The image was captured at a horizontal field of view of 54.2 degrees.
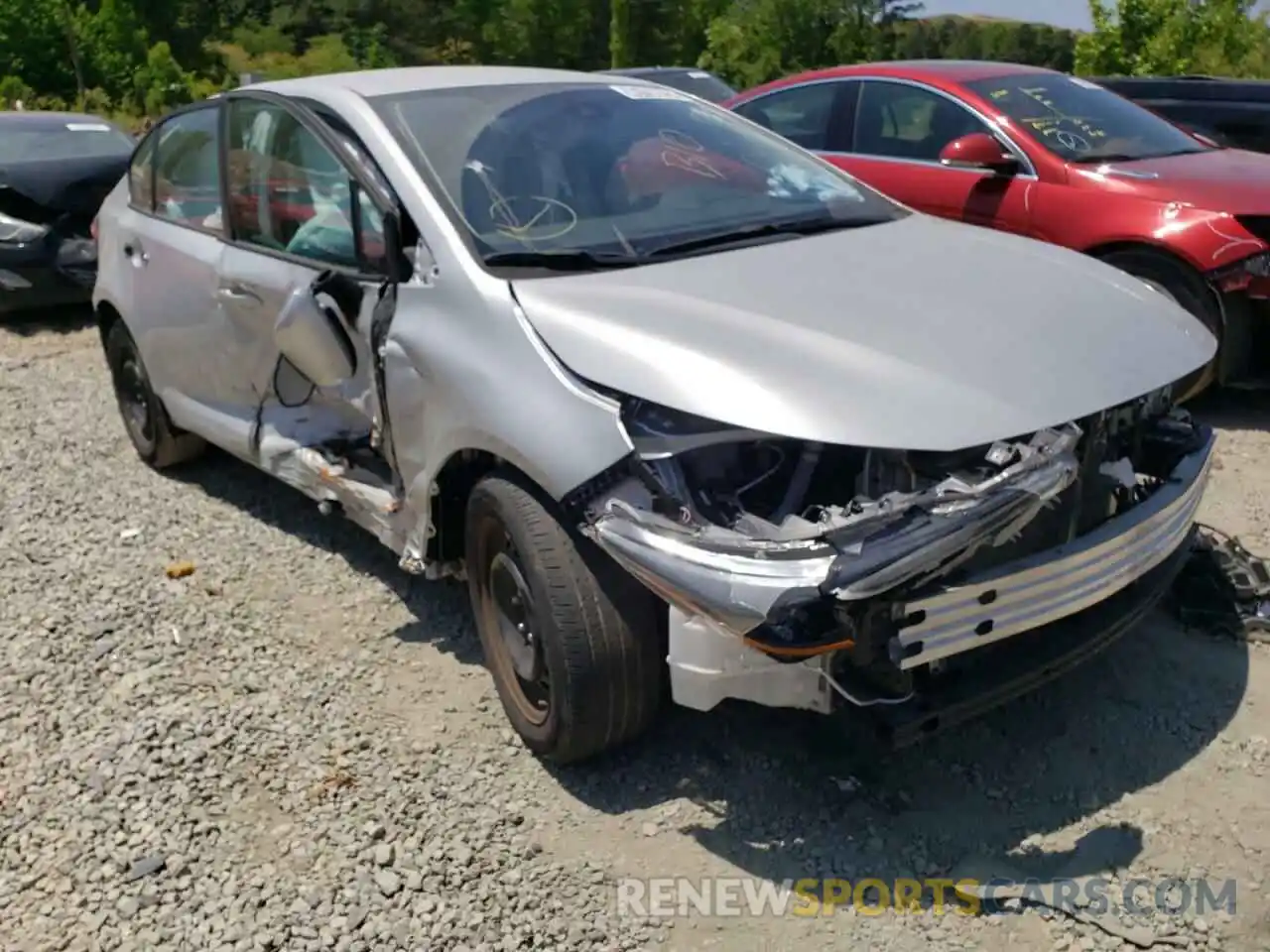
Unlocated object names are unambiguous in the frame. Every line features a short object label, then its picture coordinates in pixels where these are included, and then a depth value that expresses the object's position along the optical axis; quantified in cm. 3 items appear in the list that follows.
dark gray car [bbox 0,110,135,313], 838
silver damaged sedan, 268
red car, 536
